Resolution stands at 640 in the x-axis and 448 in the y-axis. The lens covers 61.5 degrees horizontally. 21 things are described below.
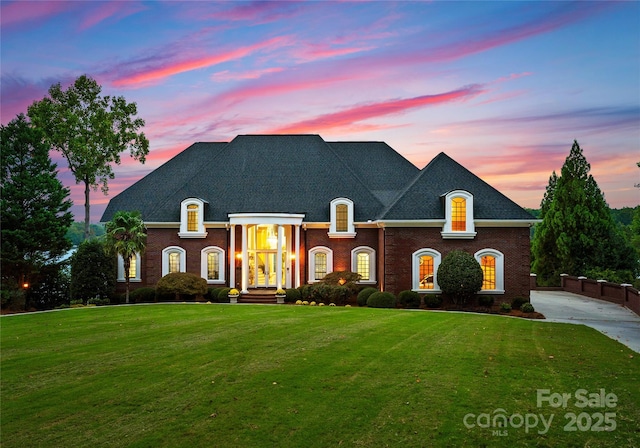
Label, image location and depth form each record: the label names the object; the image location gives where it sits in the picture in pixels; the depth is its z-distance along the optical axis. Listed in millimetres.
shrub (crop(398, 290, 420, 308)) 30234
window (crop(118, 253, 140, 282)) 34875
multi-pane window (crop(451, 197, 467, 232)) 31173
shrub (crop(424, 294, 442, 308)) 30188
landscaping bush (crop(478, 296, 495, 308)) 30406
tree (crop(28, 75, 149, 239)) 40812
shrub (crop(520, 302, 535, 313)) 28548
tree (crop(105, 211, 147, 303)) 30969
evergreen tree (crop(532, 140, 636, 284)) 45969
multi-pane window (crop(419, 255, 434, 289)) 31406
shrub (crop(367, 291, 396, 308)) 29438
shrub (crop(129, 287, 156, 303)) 33125
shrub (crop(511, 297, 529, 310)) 30406
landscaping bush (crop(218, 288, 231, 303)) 32250
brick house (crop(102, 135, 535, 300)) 31375
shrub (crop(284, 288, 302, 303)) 31922
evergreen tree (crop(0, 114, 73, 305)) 31594
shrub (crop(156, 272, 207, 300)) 32031
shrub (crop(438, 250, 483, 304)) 28969
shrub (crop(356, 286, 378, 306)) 30500
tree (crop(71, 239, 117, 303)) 31875
